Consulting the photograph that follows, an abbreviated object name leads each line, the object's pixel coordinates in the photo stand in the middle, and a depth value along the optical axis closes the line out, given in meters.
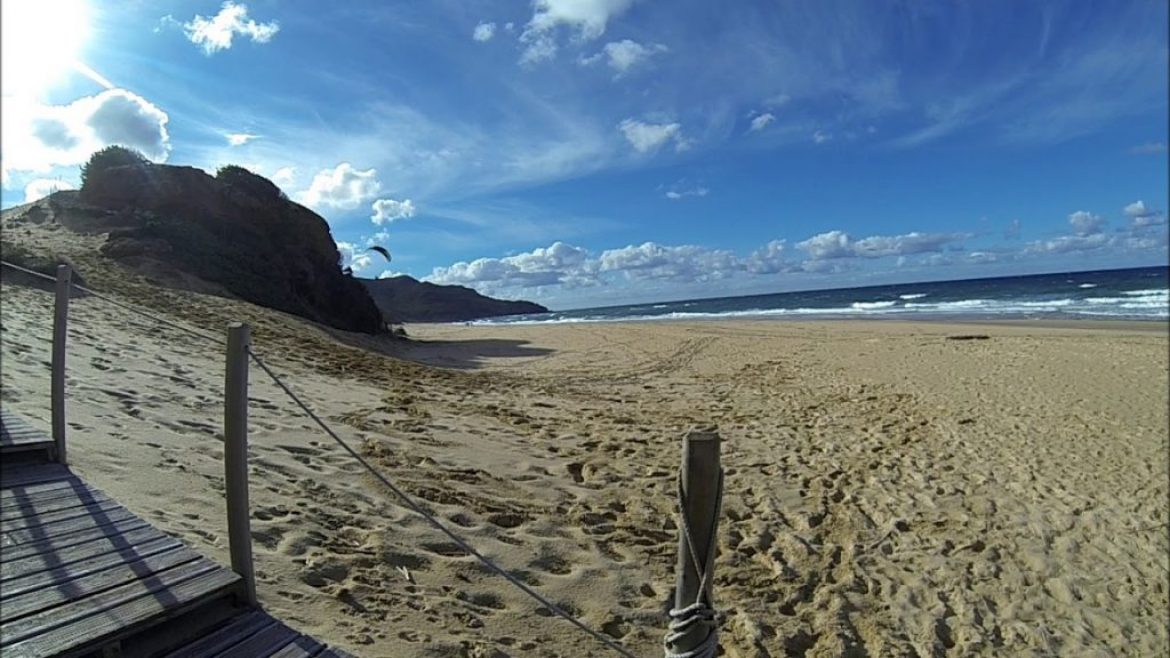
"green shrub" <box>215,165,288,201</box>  21.45
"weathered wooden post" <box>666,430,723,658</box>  1.88
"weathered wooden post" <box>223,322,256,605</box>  2.64
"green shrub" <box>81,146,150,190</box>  19.06
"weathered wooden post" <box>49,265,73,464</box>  3.91
